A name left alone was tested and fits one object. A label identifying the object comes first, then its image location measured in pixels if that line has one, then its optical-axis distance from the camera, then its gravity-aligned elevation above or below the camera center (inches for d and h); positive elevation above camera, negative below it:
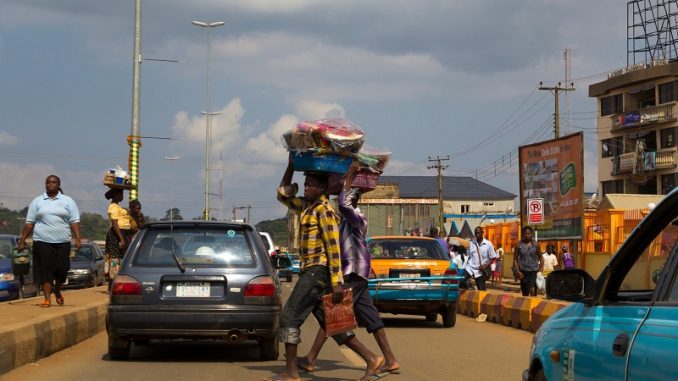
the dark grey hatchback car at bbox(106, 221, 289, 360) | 367.9 -18.9
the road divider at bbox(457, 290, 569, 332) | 567.5 -42.0
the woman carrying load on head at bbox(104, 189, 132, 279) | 626.8 +7.9
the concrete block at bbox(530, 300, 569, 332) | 544.5 -38.1
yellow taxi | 581.0 -24.2
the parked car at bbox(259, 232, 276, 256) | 822.5 +4.1
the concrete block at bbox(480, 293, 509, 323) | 658.2 -43.4
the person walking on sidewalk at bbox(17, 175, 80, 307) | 500.7 +6.9
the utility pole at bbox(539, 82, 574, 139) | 2018.9 +298.7
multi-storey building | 2482.9 +341.6
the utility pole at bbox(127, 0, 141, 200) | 960.9 +146.4
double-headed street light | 1720.0 +144.2
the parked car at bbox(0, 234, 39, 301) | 757.9 -30.1
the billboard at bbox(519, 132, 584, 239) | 1123.9 +86.3
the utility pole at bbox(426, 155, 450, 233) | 2802.2 +248.3
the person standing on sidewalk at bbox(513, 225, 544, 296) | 750.5 -10.9
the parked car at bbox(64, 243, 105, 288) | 1059.3 -29.1
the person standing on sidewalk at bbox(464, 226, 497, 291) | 834.2 -9.6
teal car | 139.4 -11.2
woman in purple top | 342.3 -8.2
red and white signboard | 1042.7 +41.8
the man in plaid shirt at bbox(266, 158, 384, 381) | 316.8 -9.4
